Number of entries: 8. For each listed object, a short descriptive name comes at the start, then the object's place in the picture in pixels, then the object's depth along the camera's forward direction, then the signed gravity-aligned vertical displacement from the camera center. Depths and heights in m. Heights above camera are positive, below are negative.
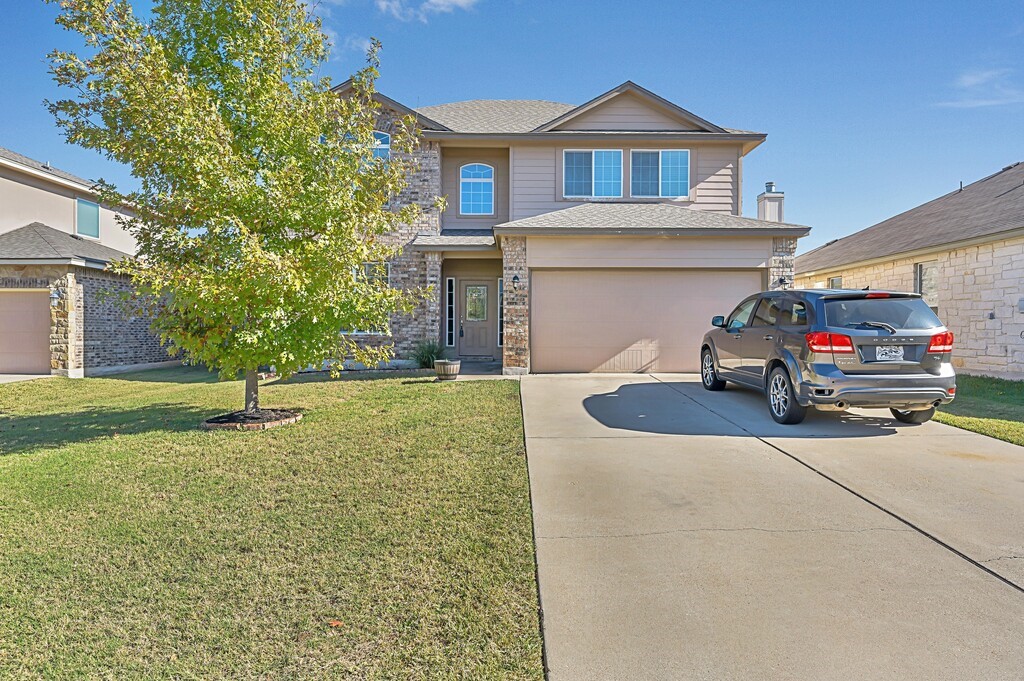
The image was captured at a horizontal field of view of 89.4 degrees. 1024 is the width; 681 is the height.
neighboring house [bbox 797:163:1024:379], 11.32 +1.65
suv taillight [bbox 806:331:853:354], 6.04 -0.18
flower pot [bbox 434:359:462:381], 10.95 -0.90
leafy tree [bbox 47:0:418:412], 6.37 +2.08
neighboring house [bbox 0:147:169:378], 13.10 +0.90
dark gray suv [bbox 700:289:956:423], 6.01 -0.32
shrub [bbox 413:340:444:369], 13.06 -0.69
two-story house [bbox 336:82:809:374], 11.58 +2.09
